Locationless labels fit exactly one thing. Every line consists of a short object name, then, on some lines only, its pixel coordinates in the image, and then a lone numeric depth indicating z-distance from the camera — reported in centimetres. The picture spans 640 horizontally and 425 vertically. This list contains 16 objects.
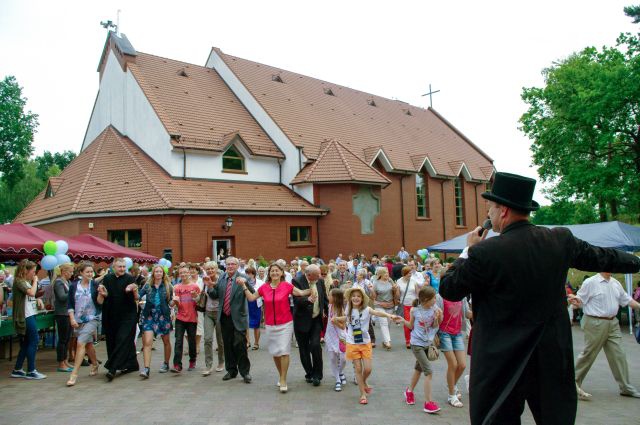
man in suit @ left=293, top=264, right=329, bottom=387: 863
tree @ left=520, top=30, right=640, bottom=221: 2517
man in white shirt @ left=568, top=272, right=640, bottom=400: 751
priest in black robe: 932
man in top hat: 291
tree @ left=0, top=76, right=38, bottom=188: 4166
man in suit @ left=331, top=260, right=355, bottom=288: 1432
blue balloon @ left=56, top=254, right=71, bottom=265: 1139
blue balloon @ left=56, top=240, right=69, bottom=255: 1184
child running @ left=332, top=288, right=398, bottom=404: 752
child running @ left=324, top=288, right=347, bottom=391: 831
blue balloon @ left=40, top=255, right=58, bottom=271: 1116
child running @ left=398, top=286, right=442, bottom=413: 712
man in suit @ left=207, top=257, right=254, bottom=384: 891
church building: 2153
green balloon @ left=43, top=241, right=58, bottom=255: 1139
